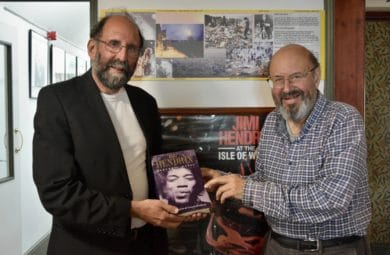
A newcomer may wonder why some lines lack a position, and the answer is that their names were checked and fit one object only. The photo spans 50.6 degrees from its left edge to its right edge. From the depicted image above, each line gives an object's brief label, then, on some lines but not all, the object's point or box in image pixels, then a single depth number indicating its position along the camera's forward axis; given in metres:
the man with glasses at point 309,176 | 1.31
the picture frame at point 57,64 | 3.73
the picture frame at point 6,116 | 2.83
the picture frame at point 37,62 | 3.29
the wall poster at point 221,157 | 1.77
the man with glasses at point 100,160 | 1.21
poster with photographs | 1.75
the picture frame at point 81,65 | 4.49
